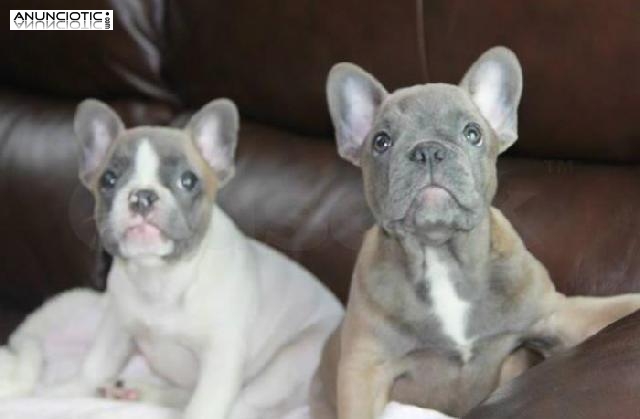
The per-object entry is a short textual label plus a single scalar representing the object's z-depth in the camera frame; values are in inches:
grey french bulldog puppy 61.4
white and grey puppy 66.8
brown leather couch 66.5
